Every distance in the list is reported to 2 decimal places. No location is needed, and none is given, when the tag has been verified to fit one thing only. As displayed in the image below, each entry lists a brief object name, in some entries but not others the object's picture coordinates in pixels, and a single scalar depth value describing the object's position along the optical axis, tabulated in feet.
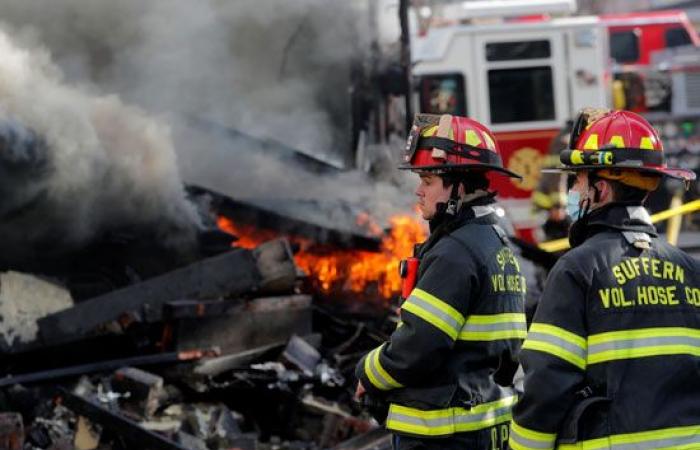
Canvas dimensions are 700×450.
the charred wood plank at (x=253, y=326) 46.16
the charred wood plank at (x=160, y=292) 45.44
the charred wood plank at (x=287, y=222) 55.16
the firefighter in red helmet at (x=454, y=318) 22.31
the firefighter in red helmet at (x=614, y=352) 17.90
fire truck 77.51
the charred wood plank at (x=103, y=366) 43.09
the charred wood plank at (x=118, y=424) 38.40
